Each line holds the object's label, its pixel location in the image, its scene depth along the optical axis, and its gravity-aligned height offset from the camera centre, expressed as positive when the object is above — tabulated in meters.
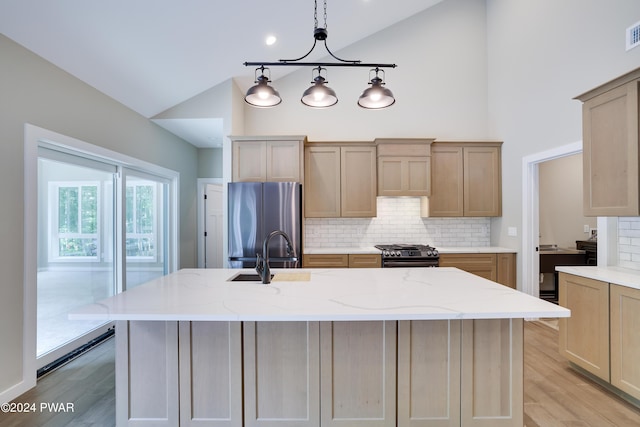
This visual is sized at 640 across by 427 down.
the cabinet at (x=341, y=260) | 3.97 -0.60
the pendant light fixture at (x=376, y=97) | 2.16 +0.85
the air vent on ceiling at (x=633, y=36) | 2.51 +1.47
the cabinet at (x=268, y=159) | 3.97 +0.73
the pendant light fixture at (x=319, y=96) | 2.14 +0.85
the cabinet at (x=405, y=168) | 4.19 +0.63
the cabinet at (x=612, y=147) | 2.14 +0.50
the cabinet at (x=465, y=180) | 4.31 +0.48
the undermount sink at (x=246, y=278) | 2.20 -0.46
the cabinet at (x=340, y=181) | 4.22 +0.46
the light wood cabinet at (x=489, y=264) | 3.99 -0.66
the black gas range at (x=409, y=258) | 3.91 -0.56
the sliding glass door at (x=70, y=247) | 2.65 -0.31
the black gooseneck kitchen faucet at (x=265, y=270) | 2.01 -0.37
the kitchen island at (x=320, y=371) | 1.69 -0.87
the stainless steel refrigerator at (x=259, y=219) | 3.62 -0.05
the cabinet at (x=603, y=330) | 2.07 -0.88
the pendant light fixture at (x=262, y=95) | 2.16 +0.86
